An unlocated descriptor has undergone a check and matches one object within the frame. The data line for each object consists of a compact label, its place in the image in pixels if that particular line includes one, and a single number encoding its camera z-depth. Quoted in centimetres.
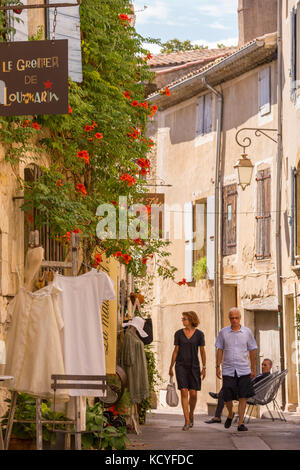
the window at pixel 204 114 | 2945
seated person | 1714
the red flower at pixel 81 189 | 1298
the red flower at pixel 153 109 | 1566
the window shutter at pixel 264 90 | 2603
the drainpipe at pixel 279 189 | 2486
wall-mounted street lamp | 2194
